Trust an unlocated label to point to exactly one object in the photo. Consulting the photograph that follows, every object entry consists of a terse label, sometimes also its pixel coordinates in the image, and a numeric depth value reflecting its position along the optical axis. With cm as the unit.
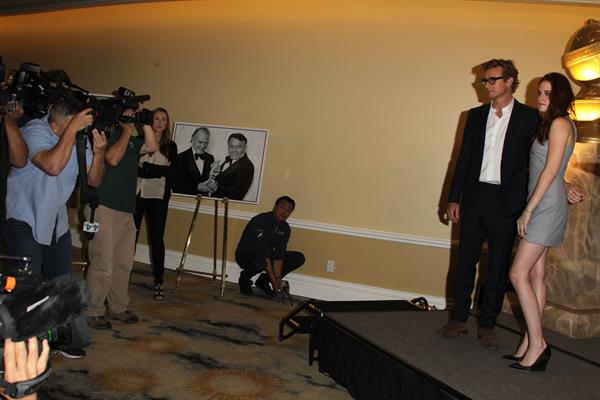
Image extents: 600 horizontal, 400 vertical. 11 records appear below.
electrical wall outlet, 530
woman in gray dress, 263
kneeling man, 503
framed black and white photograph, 539
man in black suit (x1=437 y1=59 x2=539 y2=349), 298
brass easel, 498
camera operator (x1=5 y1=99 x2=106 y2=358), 252
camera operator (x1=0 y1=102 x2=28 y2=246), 240
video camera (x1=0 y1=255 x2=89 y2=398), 90
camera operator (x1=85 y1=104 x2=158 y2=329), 354
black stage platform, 250
